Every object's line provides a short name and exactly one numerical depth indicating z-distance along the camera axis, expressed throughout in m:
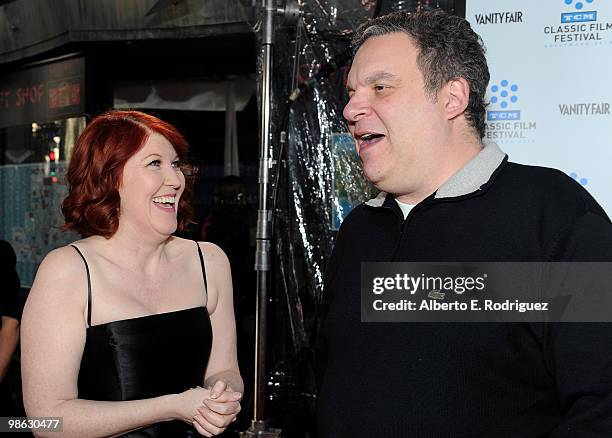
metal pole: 2.77
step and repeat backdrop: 2.19
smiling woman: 1.80
